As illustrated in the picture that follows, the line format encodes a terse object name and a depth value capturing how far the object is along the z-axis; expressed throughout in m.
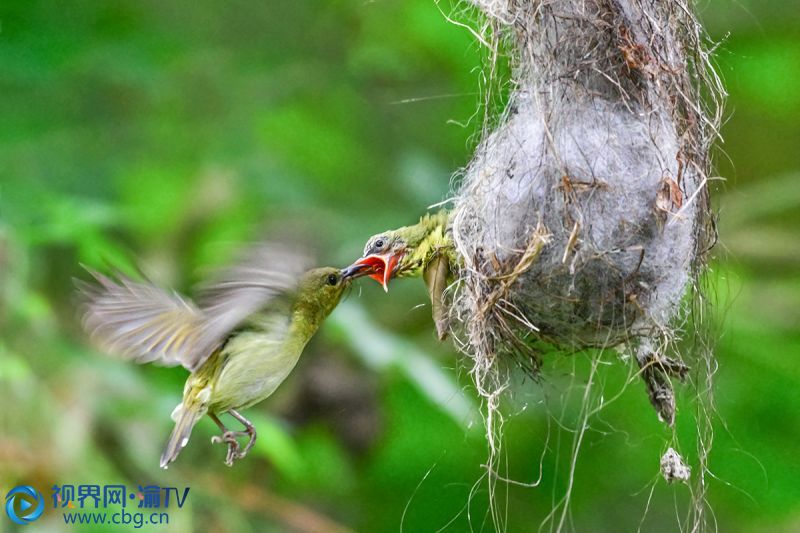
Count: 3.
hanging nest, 5.29
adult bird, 6.18
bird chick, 5.91
